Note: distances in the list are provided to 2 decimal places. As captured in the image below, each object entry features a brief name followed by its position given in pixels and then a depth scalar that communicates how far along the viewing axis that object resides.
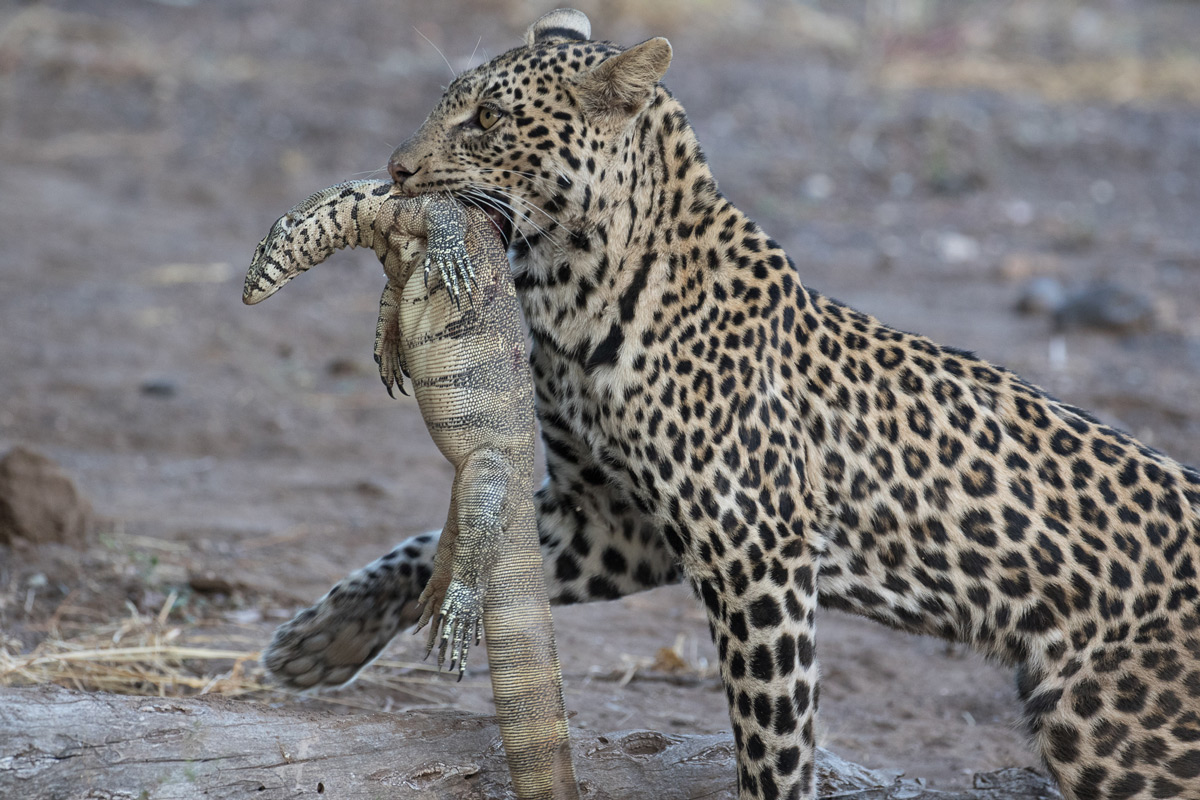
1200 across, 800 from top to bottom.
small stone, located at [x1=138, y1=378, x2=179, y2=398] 18.05
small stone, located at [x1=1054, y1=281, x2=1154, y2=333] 21.12
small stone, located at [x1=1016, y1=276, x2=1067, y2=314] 21.91
